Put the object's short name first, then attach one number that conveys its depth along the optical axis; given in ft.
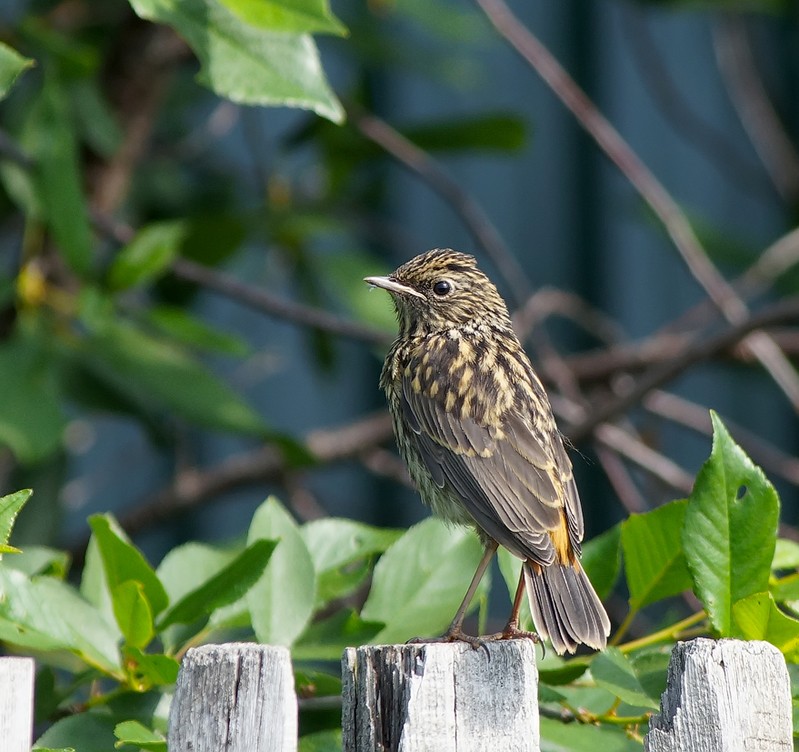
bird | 18.62
